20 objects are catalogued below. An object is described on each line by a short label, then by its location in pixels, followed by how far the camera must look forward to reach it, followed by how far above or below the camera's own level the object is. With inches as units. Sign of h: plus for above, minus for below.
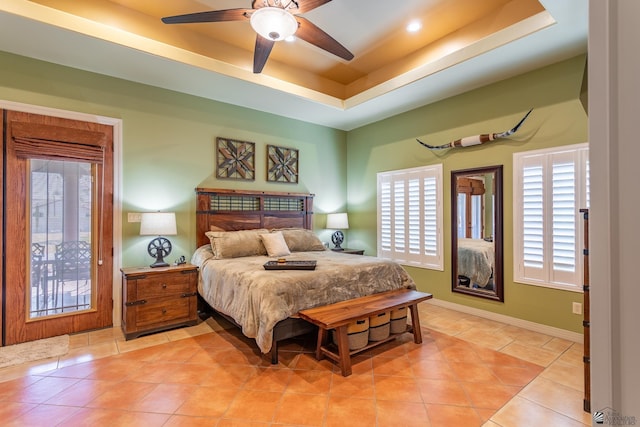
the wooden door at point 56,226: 125.2 -4.5
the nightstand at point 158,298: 130.6 -36.0
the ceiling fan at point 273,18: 95.0 +62.1
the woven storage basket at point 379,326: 116.6 -41.3
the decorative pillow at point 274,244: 161.1 -15.0
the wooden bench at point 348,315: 101.8 -33.5
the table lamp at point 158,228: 141.4 -5.8
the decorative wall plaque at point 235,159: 178.4 +32.6
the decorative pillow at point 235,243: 152.5 -14.1
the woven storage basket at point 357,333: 109.2 -41.4
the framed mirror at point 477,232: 153.5 -8.8
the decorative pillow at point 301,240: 178.5 -14.4
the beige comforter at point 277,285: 105.4 -26.8
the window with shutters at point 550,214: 127.4 +0.3
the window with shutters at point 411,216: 178.5 -0.7
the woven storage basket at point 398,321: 124.5 -41.9
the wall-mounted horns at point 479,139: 143.9 +37.8
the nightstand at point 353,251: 206.5 -24.1
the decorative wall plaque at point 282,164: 197.6 +32.7
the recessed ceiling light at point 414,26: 139.2 +84.4
